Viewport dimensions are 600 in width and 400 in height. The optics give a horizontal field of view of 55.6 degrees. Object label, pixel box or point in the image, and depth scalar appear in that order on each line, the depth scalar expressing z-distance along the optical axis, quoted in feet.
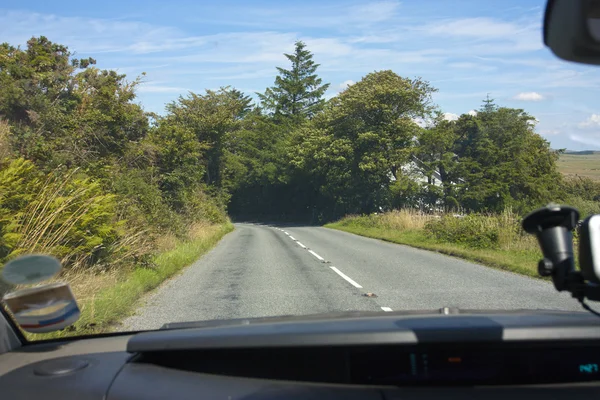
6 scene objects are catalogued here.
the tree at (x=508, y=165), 80.43
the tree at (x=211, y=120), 143.74
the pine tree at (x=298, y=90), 242.37
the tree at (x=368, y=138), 145.28
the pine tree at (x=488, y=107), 122.55
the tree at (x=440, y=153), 136.05
